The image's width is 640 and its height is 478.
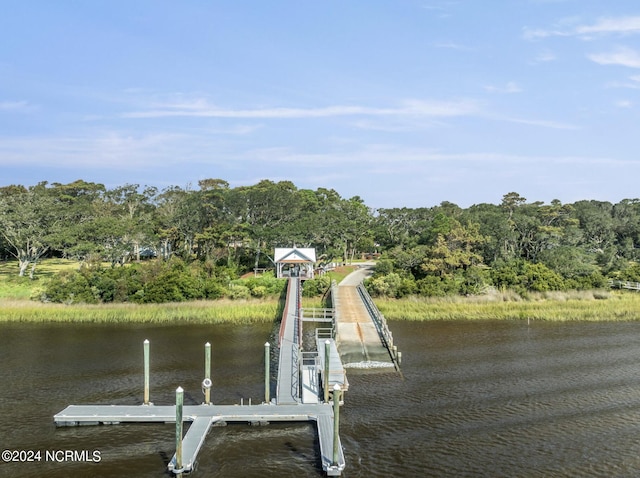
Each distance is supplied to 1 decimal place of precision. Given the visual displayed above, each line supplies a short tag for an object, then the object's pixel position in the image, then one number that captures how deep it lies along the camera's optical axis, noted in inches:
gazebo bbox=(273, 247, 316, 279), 2071.4
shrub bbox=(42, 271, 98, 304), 1646.2
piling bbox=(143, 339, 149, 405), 818.2
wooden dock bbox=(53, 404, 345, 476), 760.3
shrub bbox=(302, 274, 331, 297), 1849.2
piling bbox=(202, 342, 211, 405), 800.9
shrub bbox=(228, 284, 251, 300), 1738.4
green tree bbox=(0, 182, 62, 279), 2164.1
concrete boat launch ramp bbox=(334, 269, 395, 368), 1072.8
